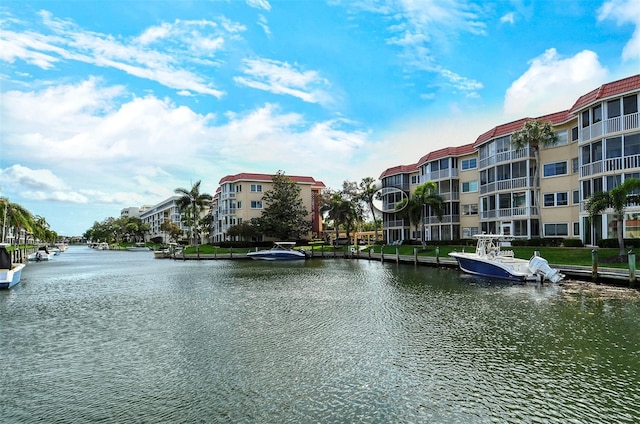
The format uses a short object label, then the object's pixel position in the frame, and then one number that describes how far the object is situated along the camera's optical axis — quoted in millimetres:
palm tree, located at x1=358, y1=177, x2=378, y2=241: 71312
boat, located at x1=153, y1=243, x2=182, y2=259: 68562
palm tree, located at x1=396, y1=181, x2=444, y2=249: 51406
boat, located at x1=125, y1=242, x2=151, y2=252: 121350
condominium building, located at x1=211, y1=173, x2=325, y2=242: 78375
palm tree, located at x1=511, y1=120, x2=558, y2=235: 40344
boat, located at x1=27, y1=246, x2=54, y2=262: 69931
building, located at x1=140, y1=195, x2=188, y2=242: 142062
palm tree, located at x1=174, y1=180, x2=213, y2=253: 78688
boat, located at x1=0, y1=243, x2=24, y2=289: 29703
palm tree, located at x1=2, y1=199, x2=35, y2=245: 63828
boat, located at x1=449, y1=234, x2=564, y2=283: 28062
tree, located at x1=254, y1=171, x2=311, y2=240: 72938
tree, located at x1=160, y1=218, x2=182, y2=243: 115375
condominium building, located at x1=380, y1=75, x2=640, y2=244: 32781
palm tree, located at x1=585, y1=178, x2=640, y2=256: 27203
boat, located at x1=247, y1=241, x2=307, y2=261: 58281
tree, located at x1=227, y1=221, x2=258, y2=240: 72062
